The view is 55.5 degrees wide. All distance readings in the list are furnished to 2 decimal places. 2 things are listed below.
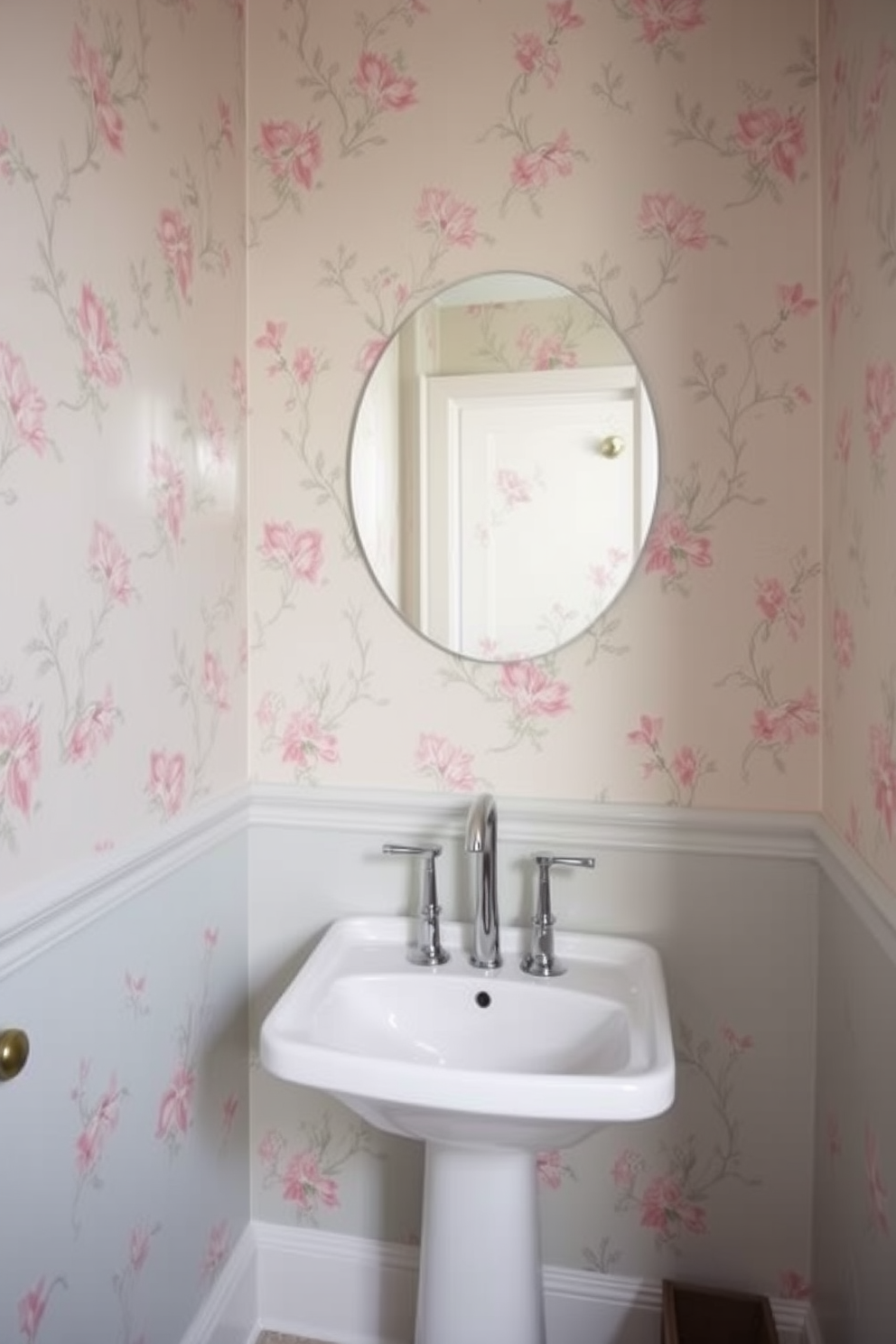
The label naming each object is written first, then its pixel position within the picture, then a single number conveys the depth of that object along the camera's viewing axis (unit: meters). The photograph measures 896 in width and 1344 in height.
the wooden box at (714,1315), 1.29
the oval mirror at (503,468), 1.32
